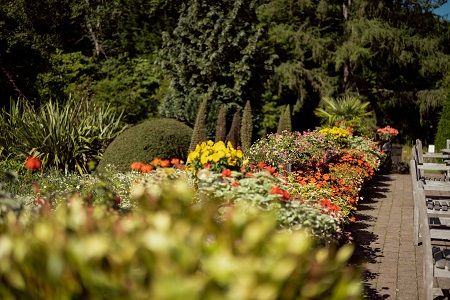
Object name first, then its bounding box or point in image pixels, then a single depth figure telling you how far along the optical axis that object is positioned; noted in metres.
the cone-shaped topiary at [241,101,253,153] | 15.05
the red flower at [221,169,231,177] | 4.92
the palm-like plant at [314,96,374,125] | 14.55
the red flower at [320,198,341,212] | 5.48
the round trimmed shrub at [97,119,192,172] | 9.70
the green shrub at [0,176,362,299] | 1.27
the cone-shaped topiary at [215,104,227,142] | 14.89
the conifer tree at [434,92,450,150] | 15.41
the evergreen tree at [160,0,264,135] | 17.98
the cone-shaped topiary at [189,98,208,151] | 11.86
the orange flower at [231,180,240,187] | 4.73
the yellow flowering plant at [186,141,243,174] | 6.38
